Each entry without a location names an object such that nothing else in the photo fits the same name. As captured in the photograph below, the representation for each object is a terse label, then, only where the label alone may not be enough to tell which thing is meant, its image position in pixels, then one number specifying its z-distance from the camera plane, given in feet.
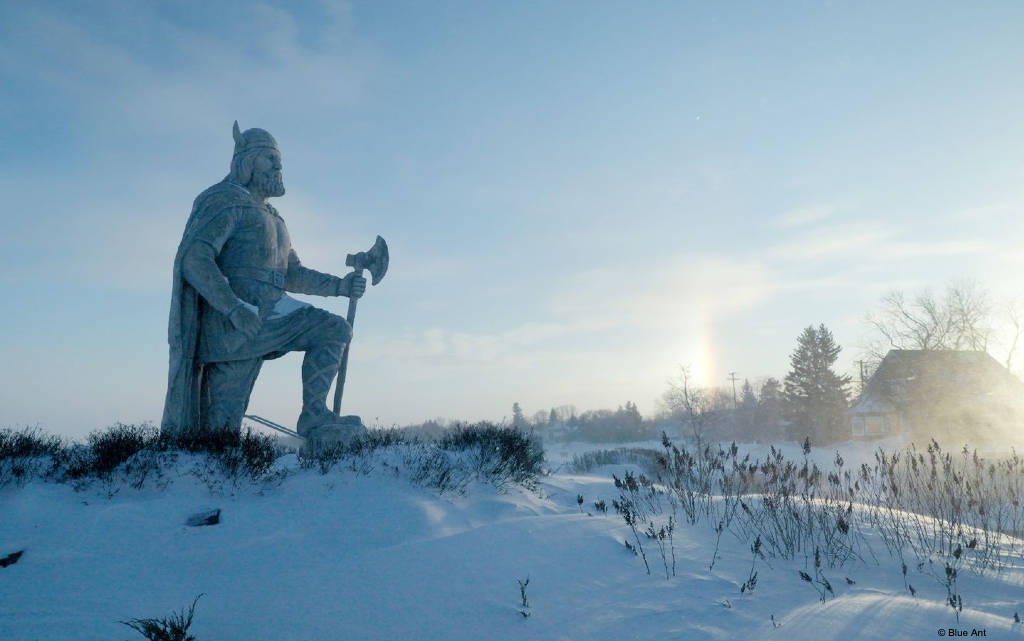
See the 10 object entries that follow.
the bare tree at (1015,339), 113.09
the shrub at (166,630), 7.94
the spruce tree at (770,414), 149.53
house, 100.22
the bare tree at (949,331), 113.29
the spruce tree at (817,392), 118.73
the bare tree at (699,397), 70.85
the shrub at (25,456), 13.57
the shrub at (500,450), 19.45
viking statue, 18.10
